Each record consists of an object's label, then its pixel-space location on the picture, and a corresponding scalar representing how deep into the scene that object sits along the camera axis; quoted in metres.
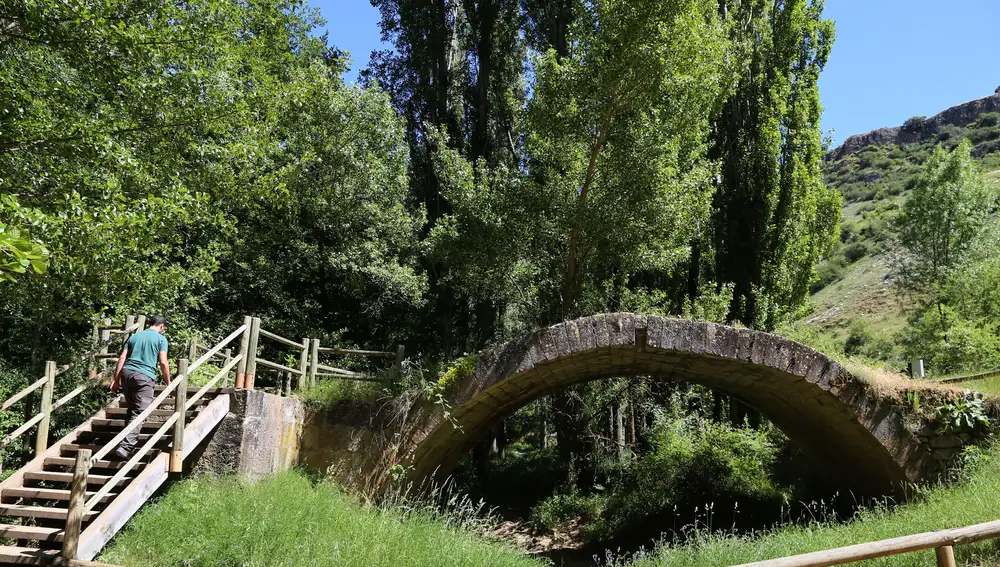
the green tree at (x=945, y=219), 21.98
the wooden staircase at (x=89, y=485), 5.51
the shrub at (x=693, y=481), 11.31
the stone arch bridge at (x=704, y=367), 7.55
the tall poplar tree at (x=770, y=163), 13.73
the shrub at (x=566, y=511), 12.81
